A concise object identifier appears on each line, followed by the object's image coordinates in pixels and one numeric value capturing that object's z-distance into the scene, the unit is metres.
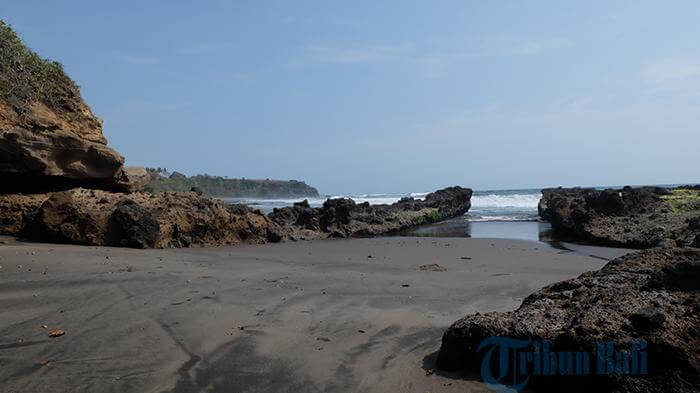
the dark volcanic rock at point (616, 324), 2.60
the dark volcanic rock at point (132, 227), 9.62
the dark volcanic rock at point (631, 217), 12.45
